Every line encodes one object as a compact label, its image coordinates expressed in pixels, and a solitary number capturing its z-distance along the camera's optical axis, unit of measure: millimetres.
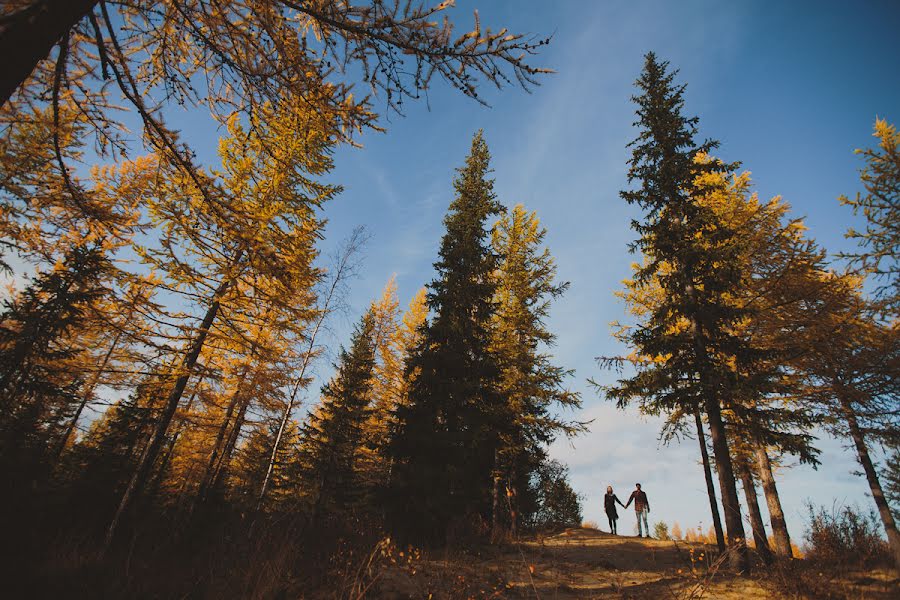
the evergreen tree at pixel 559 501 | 16250
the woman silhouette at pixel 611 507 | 15148
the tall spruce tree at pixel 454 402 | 9320
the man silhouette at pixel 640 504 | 14172
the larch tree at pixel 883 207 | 8875
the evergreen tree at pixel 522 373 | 13977
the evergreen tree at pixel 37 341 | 9109
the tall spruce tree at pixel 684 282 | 8812
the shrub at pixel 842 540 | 8328
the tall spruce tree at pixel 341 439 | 16500
